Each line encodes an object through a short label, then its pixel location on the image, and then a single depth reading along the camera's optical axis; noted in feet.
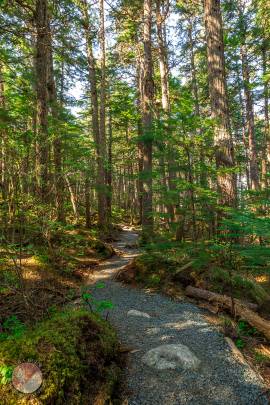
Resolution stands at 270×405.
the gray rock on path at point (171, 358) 11.50
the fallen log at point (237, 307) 15.99
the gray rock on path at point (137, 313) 17.46
